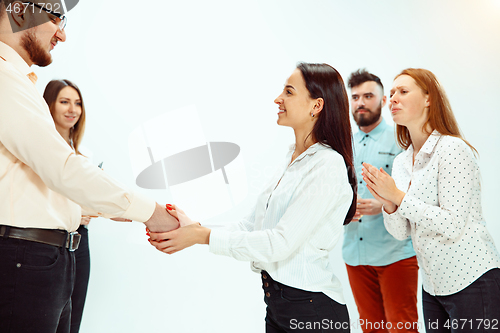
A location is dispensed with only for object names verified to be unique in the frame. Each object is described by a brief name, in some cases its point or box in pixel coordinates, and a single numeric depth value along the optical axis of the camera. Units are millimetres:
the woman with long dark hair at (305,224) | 1380
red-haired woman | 1734
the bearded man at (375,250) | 2416
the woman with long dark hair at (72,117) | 2416
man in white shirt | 1184
